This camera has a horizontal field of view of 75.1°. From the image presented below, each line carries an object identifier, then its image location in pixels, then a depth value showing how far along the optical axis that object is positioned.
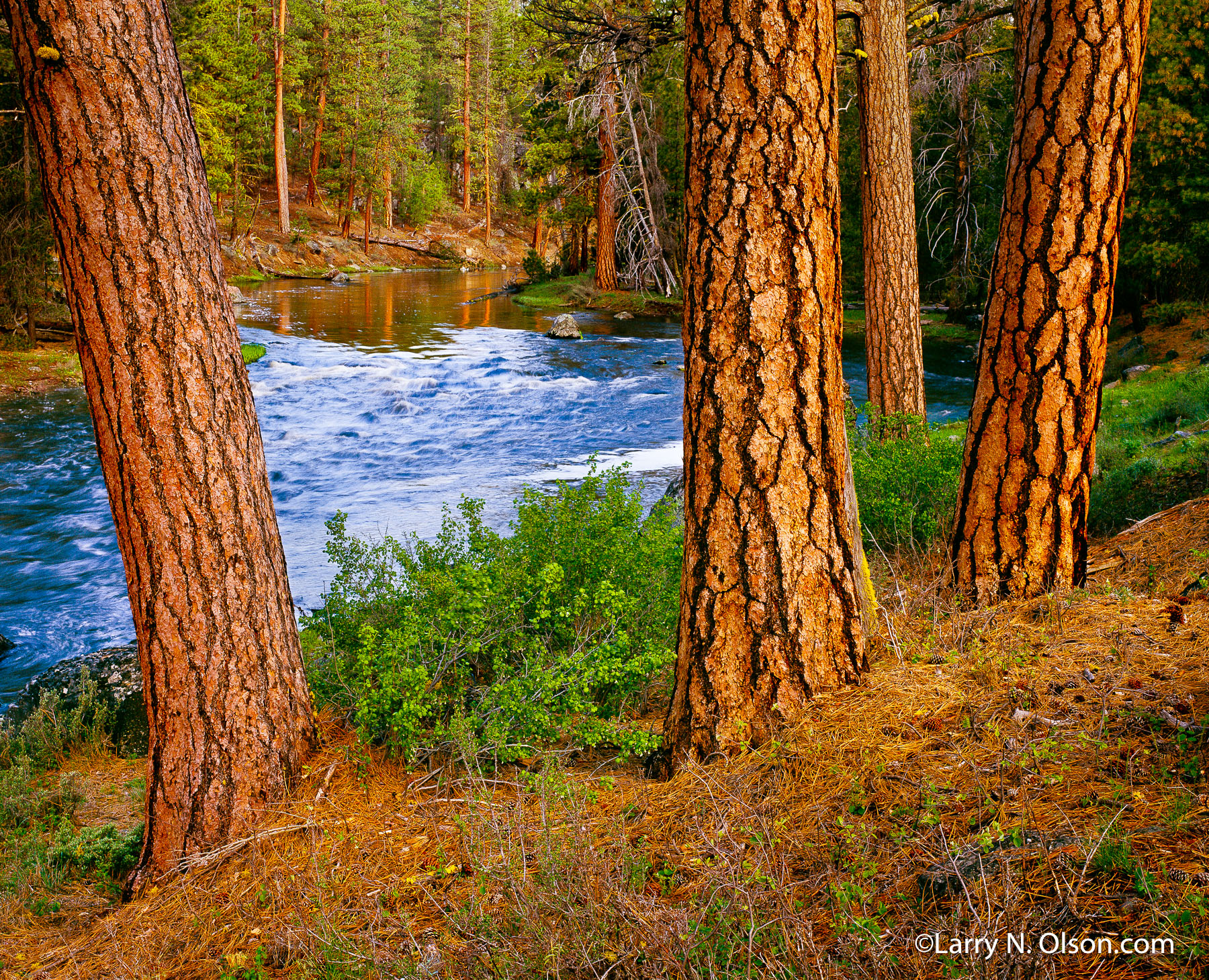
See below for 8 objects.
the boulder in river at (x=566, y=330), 22.64
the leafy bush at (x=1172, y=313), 13.41
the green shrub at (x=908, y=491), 5.31
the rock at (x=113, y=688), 5.66
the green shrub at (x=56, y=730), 5.09
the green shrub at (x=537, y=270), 34.53
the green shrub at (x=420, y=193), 51.69
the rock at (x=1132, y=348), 13.23
